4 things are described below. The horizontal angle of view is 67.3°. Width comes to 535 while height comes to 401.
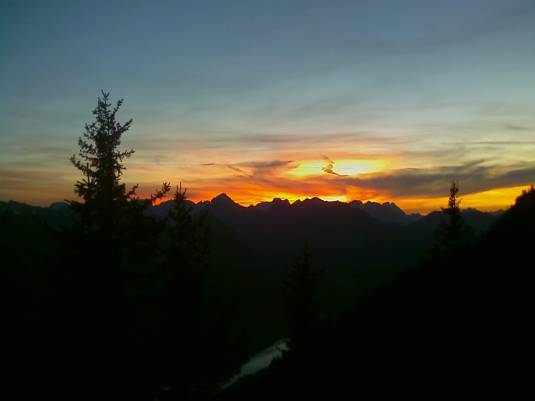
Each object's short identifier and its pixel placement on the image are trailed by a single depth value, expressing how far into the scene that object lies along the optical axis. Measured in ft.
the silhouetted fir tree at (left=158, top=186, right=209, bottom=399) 68.69
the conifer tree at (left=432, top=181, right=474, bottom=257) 131.95
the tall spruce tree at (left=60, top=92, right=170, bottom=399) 50.21
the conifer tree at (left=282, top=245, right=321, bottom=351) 134.00
